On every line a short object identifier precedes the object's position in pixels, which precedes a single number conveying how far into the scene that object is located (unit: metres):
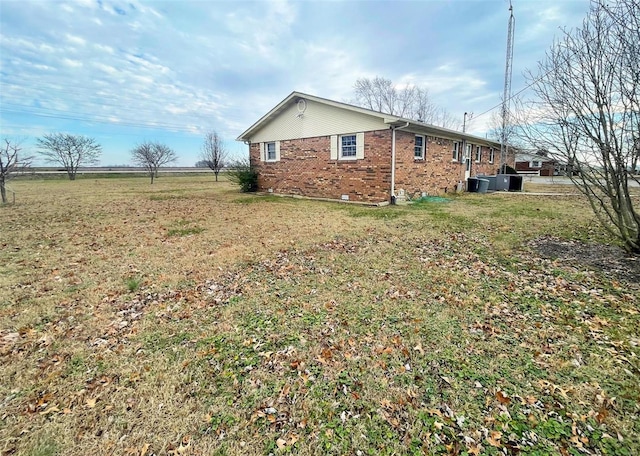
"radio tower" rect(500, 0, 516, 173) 16.55
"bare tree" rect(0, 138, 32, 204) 11.79
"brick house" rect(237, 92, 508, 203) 11.37
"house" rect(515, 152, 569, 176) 35.86
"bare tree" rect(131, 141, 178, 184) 30.05
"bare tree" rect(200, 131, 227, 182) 33.34
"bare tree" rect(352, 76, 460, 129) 35.06
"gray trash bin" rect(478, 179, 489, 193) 16.20
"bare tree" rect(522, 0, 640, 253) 4.22
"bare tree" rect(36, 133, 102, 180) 34.56
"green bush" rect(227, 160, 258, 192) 16.94
